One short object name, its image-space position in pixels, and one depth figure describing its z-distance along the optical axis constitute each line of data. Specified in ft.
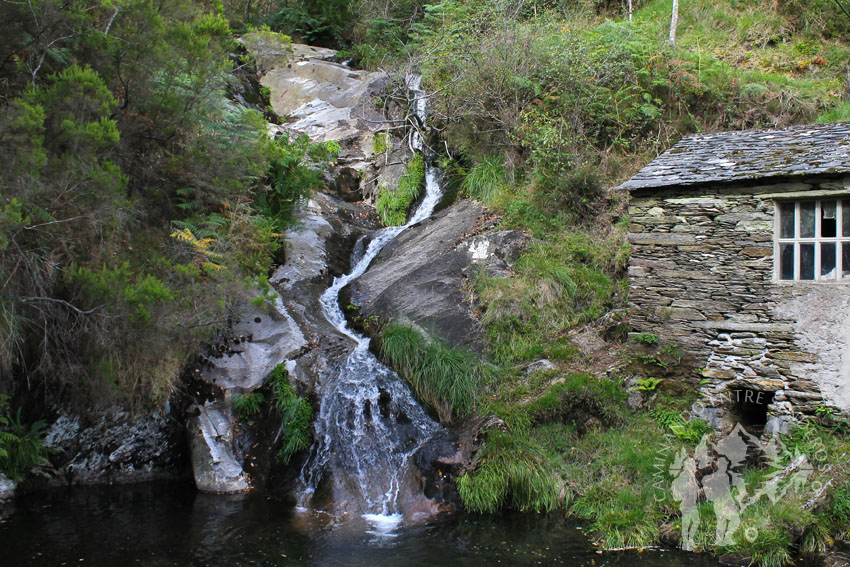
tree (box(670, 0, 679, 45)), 55.17
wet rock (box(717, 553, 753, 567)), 21.33
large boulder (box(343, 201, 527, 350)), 35.94
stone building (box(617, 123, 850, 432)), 25.46
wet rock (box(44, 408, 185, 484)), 29.71
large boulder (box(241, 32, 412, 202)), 53.52
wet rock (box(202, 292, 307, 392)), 32.58
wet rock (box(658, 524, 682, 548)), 22.90
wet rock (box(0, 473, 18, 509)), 27.09
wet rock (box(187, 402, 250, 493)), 29.30
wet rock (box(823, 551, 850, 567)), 20.31
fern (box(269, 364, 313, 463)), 29.76
